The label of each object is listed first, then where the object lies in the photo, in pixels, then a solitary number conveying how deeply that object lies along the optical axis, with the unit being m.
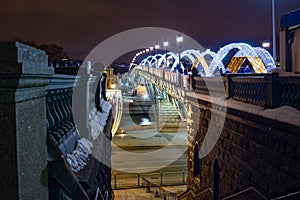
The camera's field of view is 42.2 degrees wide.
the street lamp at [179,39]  35.00
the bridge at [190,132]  2.40
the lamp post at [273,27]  23.18
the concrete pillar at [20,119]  2.25
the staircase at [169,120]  55.69
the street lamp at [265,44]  39.58
